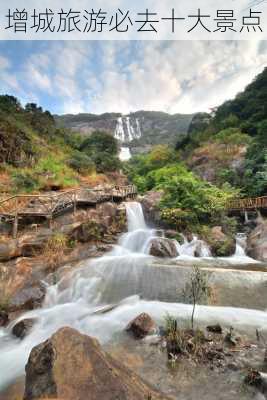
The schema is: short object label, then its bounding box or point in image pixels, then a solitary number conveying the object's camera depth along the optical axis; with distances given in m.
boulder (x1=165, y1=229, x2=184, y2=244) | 12.29
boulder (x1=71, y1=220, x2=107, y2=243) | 11.05
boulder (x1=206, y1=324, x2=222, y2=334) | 5.07
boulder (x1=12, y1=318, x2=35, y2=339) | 5.79
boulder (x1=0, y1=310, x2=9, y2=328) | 6.31
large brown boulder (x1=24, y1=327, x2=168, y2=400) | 2.75
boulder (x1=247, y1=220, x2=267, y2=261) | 10.44
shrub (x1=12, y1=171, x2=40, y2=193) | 13.45
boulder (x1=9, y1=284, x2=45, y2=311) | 7.02
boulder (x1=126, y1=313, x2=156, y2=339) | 5.12
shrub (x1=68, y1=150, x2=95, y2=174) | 19.30
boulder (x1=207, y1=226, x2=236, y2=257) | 11.19
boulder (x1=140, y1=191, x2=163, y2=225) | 15.34
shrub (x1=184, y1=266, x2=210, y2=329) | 6.33
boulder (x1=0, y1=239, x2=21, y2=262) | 8.67
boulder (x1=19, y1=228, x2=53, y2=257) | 9.27
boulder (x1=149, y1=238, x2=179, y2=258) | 10.59
